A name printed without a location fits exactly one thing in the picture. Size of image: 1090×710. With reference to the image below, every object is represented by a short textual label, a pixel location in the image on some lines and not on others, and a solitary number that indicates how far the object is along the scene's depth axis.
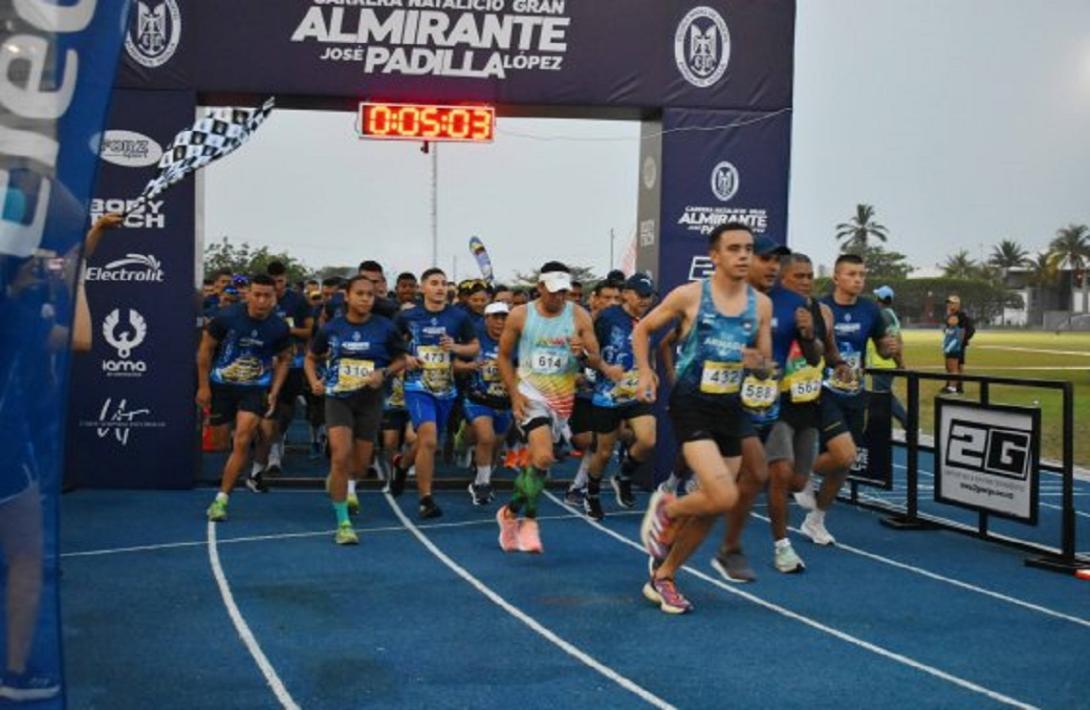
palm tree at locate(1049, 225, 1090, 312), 138.12
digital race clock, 11.80
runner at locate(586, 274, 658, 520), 10.86
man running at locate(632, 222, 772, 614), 6.98
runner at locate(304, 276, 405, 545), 9.22
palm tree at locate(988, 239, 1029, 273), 162.62
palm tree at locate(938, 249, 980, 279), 162.38
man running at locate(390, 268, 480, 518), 10.53
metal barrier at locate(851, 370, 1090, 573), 8.57
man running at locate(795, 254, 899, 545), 9.14
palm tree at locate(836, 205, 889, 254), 158.25
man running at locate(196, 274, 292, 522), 10.36
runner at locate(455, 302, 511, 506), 11.23
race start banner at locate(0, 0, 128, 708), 2.95
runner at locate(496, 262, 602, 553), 8.90
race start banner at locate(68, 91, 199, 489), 12.02
